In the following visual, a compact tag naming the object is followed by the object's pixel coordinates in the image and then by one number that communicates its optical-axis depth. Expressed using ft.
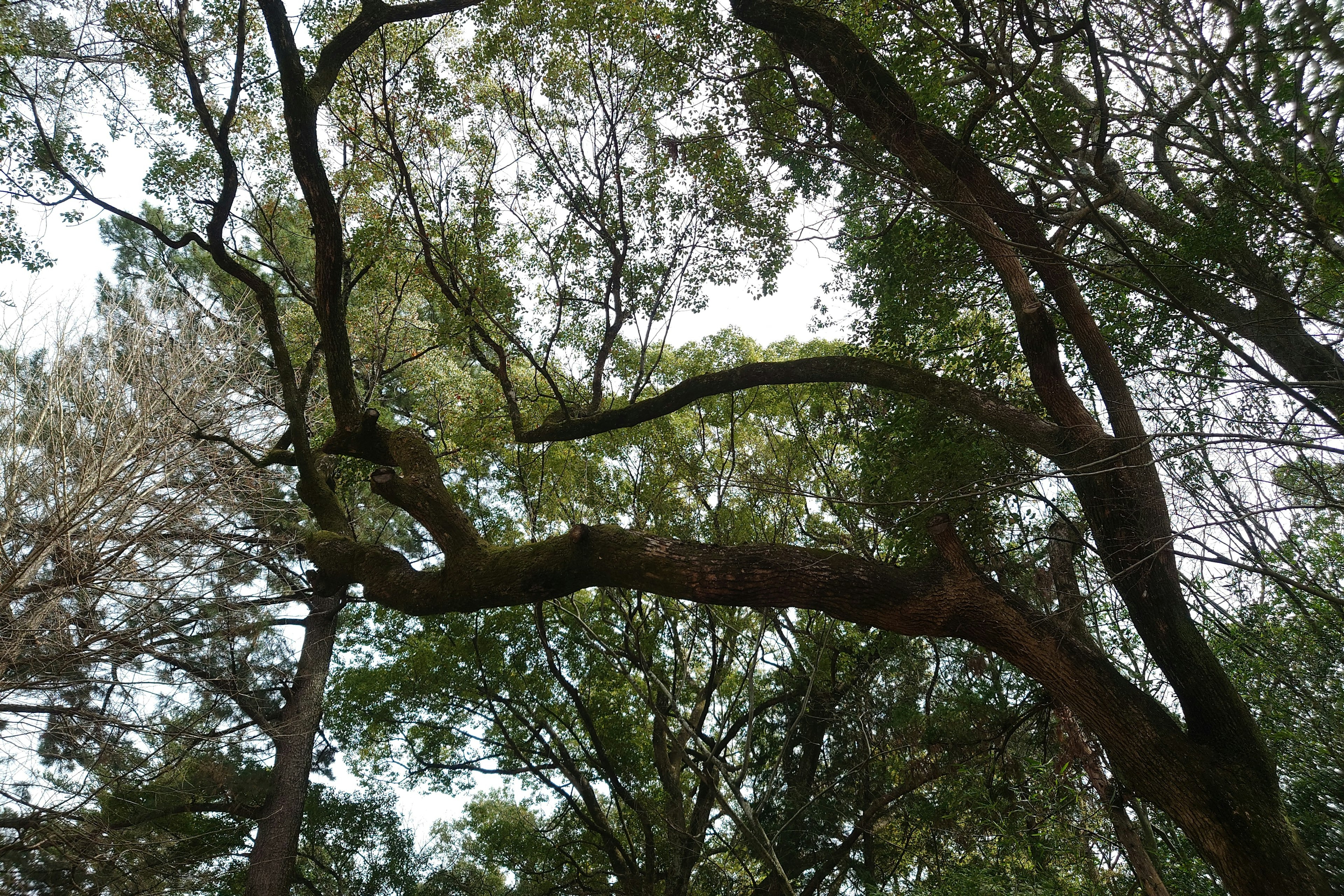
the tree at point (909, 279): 11.45
